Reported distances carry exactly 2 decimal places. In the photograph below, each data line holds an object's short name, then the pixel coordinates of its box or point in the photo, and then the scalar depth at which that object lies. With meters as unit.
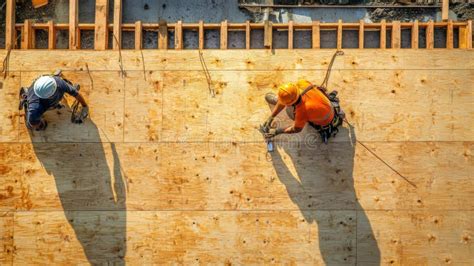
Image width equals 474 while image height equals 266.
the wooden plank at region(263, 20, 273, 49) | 8.08
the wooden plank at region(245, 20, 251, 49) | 8.27
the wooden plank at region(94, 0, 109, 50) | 8.21
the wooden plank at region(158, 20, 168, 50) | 8.35
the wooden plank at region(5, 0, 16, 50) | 8.24
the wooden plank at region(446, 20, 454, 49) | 8.21
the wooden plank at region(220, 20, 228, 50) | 8.20
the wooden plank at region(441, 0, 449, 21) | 8.41
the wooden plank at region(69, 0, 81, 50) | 8.27
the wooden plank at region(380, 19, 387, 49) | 8.20
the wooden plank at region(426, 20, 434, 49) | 8.24
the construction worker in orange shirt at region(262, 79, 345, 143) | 6.63
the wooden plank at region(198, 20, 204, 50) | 8.23
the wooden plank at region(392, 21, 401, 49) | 8.16
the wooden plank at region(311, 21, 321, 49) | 8.20
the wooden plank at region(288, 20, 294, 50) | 8.20
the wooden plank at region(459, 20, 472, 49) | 8.12
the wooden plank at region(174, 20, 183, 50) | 8.27
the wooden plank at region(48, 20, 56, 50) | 8.22
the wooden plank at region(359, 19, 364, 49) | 8.18
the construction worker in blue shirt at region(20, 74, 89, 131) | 6.84
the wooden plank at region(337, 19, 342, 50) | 8.12
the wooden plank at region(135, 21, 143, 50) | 8.23
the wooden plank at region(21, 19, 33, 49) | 8.29
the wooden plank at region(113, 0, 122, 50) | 8.20
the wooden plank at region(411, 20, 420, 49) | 8.19
